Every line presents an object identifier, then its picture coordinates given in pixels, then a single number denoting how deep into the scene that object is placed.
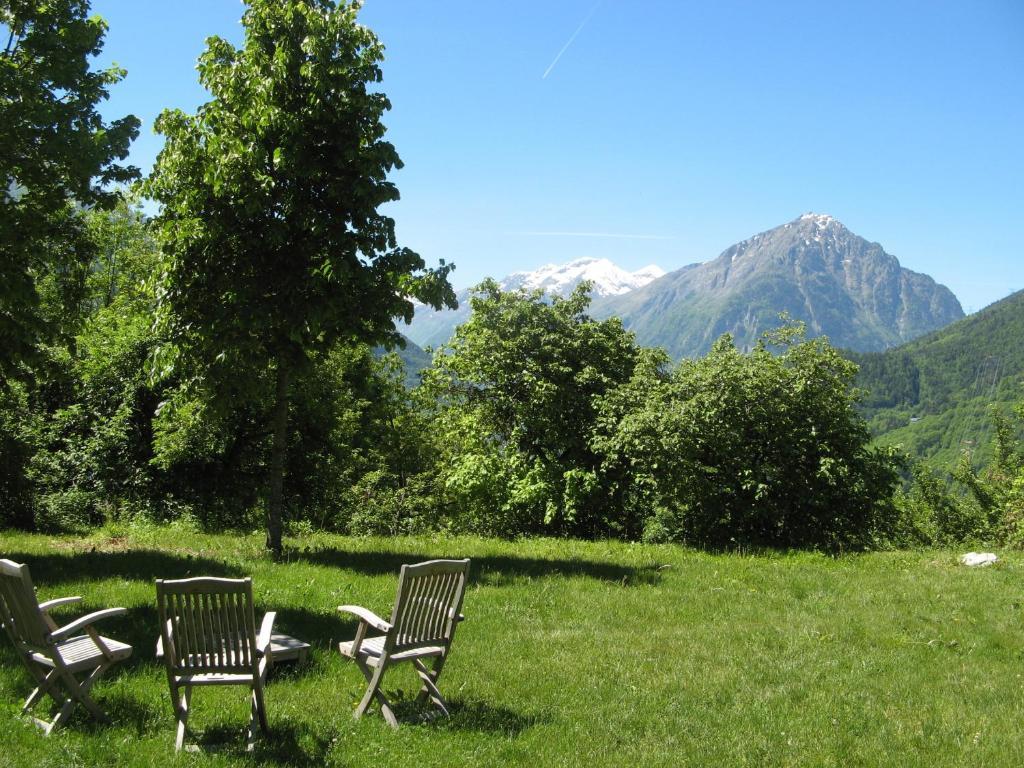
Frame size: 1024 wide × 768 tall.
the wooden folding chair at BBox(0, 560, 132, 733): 5.36
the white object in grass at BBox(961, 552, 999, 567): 14.06
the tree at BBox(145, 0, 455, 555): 11.85
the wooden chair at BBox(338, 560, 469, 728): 6.01
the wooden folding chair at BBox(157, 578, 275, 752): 5.31
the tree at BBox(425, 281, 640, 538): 22.58
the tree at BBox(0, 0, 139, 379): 11.44
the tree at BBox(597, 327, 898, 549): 18.17
